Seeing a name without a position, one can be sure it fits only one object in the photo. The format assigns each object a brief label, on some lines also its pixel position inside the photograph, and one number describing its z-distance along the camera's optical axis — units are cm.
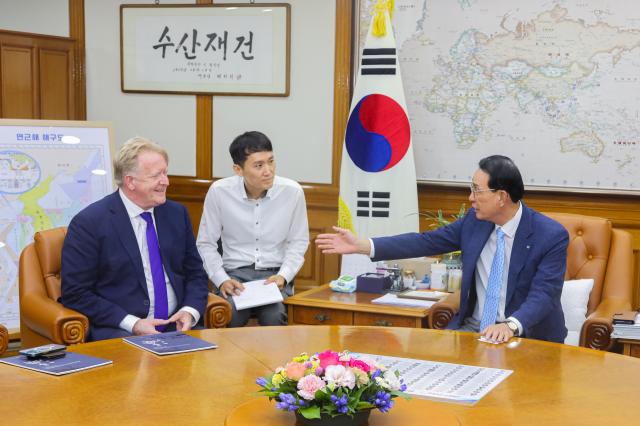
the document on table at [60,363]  226
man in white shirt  420
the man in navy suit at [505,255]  323
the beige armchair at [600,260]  396
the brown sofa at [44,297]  321
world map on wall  481
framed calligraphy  557
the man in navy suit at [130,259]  323
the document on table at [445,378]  210
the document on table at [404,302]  380
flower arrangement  171
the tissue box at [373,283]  414
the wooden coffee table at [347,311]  371
